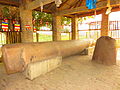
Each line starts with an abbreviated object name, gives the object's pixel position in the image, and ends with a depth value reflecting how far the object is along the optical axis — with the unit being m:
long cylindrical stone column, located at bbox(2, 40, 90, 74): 2.08
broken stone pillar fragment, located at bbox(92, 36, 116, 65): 3.24
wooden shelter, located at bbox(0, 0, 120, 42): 4.78
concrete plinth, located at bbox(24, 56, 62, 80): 2.09
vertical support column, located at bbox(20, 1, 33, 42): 4.93
